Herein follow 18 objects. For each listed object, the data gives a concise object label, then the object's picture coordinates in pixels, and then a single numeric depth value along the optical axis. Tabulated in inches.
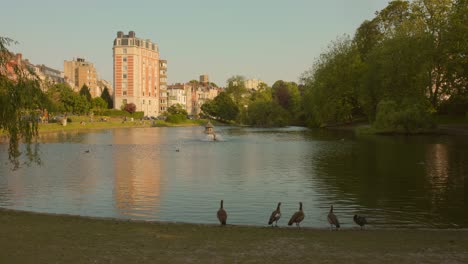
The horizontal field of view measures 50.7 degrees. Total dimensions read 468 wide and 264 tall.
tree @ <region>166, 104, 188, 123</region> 6382.9
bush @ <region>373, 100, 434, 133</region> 3056.1
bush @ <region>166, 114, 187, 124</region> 6361.2
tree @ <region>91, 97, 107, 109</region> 6022.1
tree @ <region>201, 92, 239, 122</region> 7475.4
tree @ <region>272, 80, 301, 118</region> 6528.1
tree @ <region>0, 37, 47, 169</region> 700.0
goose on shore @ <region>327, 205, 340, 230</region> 625.0
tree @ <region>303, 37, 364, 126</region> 3998.5
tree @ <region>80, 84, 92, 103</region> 6849.4
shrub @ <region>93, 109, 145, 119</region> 6030.5
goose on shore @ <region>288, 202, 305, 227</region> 632.4
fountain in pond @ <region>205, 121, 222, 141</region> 2992.1
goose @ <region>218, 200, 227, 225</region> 634.8
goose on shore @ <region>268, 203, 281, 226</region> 640.4
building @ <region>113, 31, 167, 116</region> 7086.6
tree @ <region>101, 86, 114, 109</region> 7765.8
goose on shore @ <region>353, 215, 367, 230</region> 634.8
